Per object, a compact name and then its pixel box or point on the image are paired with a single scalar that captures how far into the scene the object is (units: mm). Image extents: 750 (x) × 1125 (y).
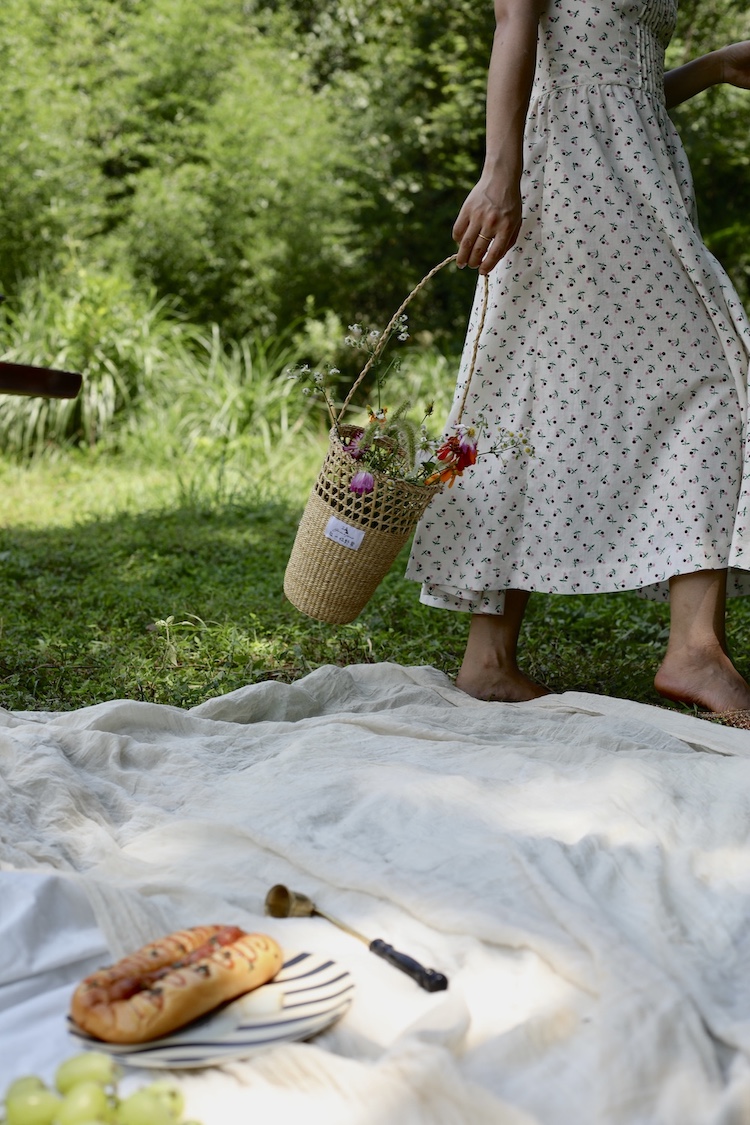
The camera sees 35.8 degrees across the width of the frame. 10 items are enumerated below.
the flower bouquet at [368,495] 2607
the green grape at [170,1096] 1045
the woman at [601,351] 2584
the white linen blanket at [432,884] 1184
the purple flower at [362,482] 2557
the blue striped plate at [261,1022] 1196
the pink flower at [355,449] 2615
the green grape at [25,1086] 1046
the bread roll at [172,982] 1197
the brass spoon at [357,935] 1359
